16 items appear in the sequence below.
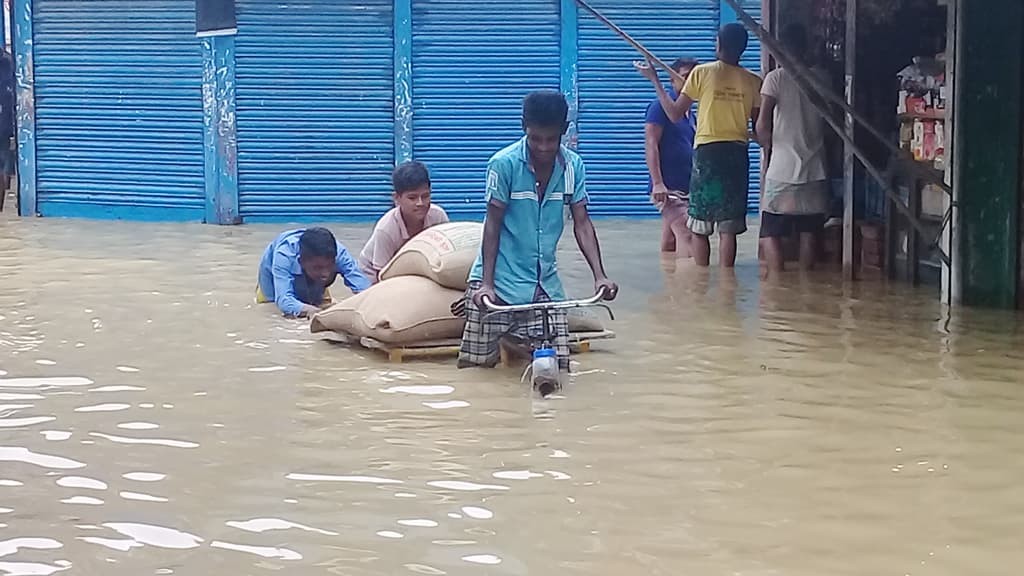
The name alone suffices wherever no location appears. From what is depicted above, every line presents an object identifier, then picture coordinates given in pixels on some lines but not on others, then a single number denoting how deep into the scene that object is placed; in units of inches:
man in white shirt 370.3
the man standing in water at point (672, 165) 410.0
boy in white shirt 295.1
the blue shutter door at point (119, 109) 523.8
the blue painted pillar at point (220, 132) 514.3
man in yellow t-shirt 374.9
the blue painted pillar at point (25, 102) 540.7
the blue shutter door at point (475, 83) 523.2
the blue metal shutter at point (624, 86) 528.1
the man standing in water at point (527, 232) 243.6
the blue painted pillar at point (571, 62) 524.1
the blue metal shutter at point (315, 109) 516.1
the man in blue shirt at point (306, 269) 301.7
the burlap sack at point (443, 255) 271.9
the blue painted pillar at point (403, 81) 516.4
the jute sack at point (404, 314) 265.1
